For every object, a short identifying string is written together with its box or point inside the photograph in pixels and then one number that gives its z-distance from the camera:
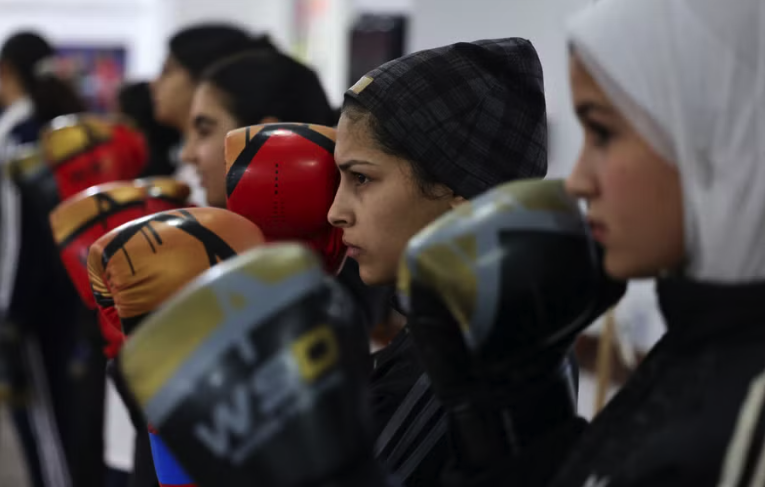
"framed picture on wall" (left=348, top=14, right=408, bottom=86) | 6.16
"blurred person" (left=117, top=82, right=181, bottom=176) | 2.97
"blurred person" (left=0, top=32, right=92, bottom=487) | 3.17
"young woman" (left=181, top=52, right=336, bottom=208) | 1.98
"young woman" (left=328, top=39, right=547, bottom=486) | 1.56
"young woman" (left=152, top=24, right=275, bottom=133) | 2.46
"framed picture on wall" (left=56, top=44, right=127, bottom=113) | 8.11
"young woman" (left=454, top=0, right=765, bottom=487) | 1.20
